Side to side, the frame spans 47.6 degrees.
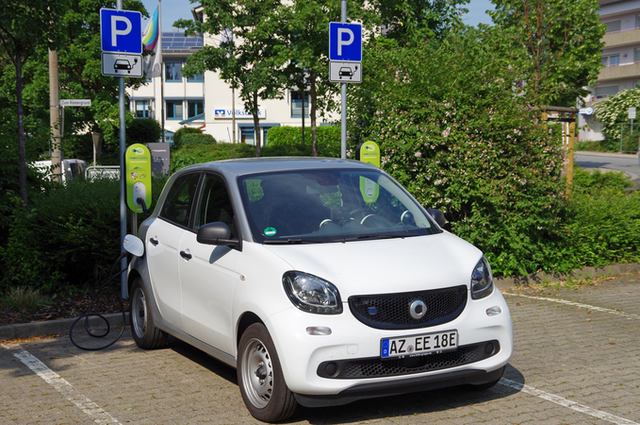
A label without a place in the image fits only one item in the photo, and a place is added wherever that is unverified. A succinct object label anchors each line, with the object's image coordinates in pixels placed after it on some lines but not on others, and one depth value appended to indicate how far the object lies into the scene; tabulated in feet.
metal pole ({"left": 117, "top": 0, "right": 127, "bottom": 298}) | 27.91
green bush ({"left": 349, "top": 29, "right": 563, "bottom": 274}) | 31.86
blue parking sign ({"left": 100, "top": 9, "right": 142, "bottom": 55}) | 27.53
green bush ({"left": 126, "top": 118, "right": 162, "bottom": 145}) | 153.79
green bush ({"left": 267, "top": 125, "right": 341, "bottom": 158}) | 171.22
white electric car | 14.76
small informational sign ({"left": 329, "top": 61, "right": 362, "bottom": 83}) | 32.42
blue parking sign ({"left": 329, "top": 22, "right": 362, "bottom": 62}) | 32.63
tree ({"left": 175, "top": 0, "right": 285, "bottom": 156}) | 92.84
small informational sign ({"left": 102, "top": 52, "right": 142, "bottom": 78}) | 27.66
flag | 123.75
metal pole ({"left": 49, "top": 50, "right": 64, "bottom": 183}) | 60.85
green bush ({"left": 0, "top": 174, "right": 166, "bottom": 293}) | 28.99
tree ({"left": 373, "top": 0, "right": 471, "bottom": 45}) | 76.35
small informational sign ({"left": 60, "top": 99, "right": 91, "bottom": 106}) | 53.26
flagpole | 125.27
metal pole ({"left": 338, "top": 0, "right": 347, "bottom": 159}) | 32.89
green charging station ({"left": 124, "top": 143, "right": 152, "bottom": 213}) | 27.63
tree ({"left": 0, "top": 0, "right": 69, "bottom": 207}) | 31.35
